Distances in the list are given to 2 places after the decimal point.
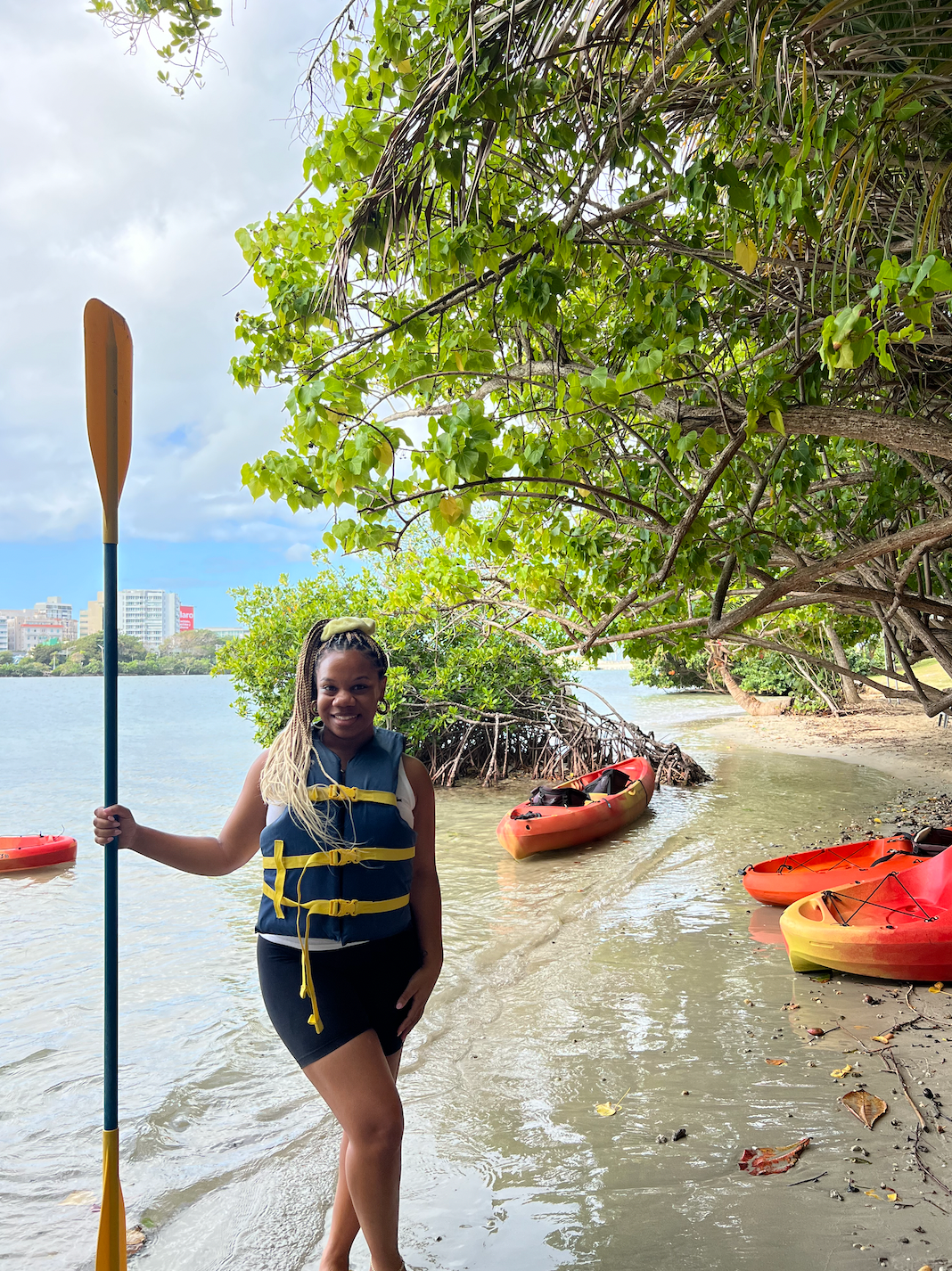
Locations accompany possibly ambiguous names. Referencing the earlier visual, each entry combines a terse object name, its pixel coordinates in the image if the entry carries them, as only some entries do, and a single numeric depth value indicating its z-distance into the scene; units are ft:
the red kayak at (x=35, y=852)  31.83
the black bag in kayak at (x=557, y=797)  32.86
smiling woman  6.77
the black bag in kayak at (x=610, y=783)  35.99
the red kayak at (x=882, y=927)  14.97
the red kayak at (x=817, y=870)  19.97
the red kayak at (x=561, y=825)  30.30
